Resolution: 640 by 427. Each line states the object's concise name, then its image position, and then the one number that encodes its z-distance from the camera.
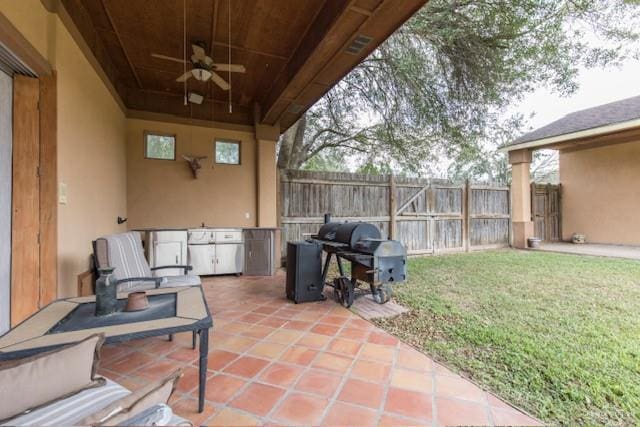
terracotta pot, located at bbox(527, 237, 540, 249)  7.71
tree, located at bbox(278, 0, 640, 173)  4.59
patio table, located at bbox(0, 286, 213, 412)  1.39
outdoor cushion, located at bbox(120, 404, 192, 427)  0.77
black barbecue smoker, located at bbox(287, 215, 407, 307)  3.14
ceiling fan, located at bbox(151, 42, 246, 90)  3.42
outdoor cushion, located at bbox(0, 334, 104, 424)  1.03
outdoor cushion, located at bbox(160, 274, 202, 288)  2.82
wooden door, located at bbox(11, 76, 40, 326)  2.19
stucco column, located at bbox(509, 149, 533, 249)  7.93
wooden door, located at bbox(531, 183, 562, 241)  8.62
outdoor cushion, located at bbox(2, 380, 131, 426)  0.97
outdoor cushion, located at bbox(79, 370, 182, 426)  0.79
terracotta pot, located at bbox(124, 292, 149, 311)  1.83
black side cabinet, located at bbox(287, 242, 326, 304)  3.62
